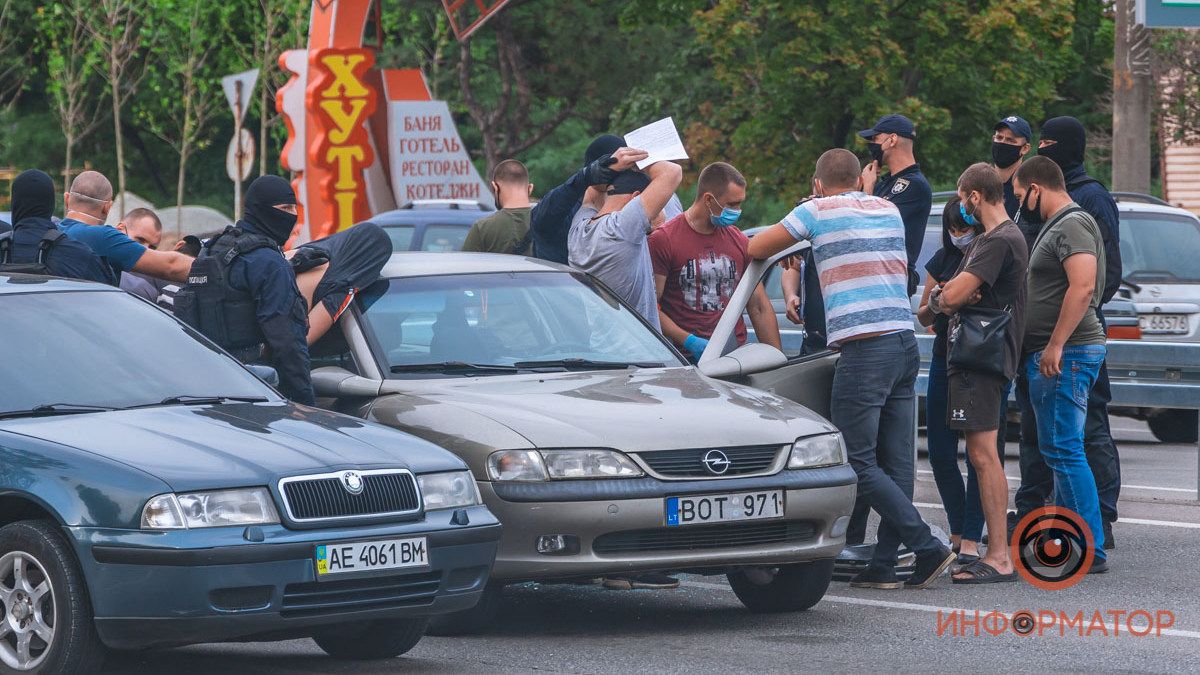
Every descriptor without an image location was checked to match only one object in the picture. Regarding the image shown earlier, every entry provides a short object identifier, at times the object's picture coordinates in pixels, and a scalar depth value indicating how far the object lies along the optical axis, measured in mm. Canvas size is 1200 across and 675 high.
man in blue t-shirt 17953
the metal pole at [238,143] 58831
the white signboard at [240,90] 59094
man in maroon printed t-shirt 18562
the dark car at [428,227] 36906
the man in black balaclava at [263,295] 15828
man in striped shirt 16812
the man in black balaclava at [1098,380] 18906
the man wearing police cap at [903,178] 18391
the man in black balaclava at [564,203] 18250
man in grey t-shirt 18203
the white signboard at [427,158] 58250
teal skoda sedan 11945
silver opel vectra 14305
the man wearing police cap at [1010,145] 18969
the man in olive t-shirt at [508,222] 21641
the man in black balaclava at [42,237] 17469
